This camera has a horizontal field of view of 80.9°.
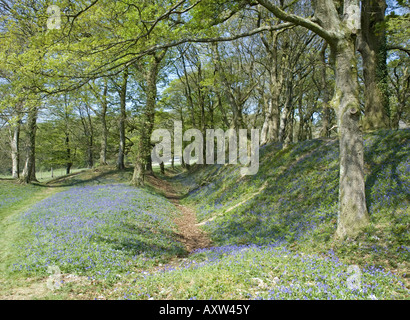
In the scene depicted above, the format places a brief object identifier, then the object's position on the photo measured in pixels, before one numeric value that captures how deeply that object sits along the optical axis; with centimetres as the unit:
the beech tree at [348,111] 743
